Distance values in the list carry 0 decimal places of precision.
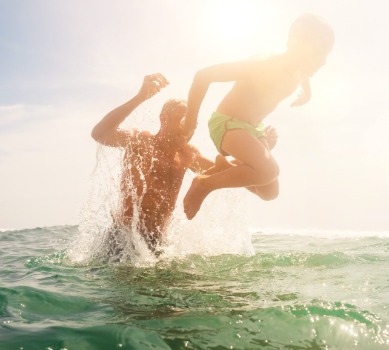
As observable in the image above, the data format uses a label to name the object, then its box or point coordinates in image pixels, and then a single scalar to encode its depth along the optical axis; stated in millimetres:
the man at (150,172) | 4621
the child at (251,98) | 3449
